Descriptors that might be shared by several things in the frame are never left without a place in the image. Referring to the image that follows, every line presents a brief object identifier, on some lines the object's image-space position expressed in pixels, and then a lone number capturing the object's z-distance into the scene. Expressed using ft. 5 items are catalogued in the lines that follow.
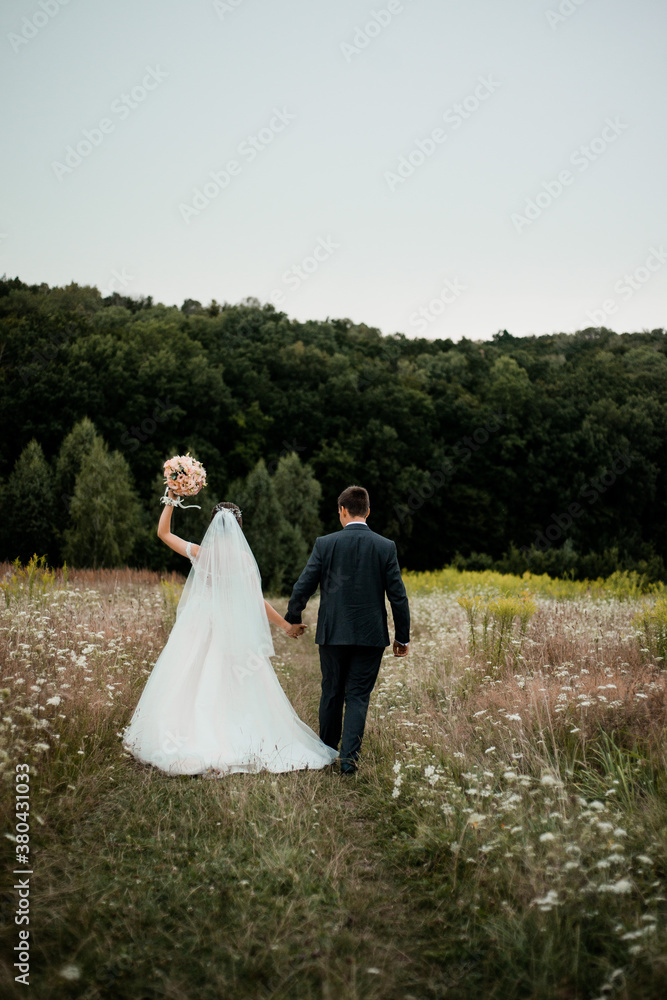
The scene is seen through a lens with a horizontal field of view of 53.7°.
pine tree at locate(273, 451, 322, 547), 112.16
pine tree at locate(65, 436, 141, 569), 81.00
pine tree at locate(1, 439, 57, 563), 94.73
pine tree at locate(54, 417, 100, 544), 95.20
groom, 16.85
